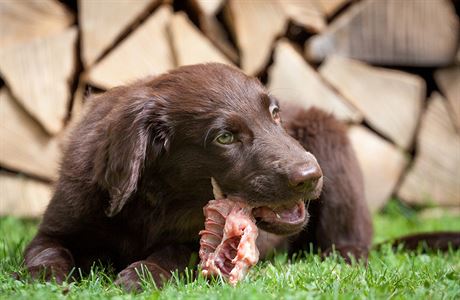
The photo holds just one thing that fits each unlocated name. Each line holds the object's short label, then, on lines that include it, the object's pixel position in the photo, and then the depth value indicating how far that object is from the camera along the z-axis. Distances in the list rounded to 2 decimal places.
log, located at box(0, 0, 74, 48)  9.33
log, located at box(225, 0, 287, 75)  9.84
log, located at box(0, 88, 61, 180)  9.58
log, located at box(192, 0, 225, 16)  9.50
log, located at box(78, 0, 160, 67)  9.32
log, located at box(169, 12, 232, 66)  9.62
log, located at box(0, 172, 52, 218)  9.71
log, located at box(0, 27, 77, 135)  9.30
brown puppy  5.33
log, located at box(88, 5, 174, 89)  9.37
